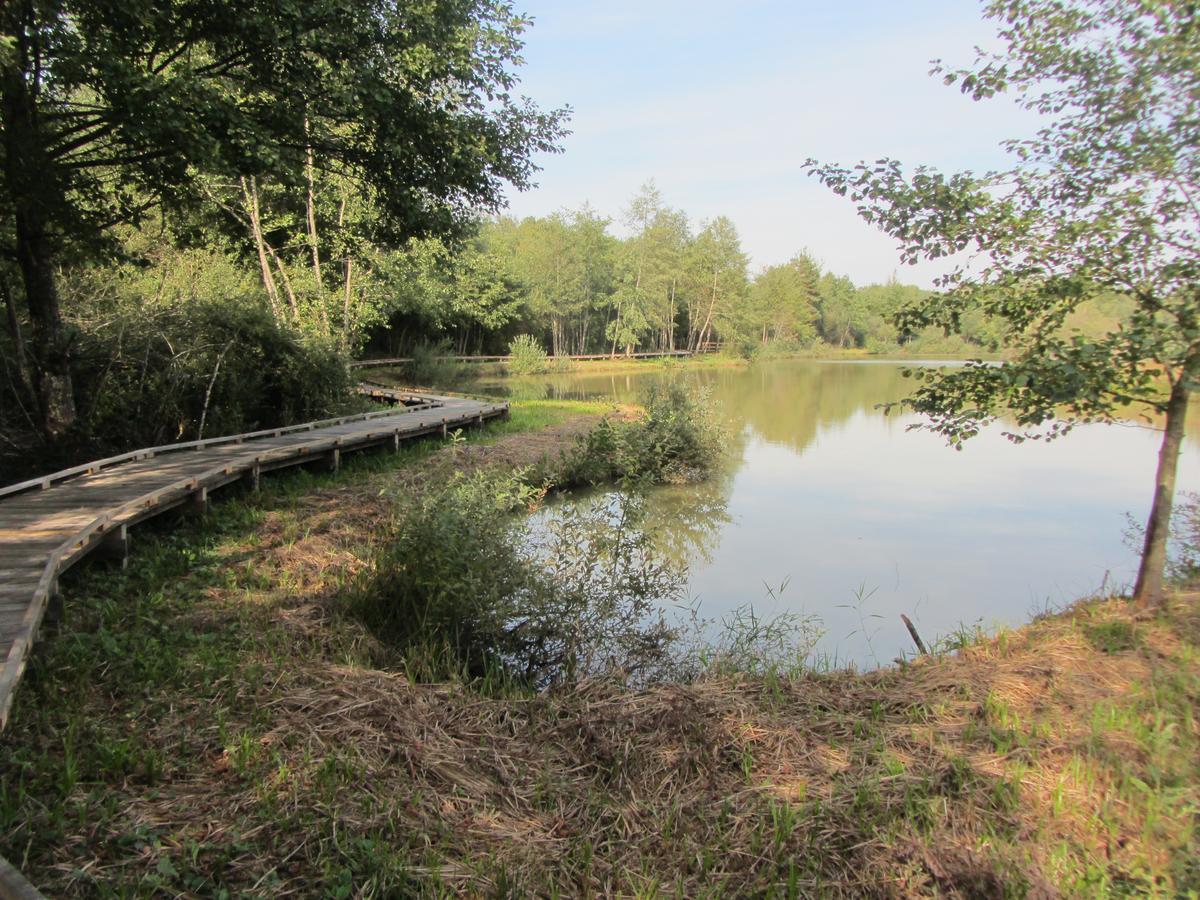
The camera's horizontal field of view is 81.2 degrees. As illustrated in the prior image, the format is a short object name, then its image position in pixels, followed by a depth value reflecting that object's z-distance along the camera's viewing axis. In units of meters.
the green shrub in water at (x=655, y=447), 12.55
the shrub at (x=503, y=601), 5.15
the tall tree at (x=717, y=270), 59.75
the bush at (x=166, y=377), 9.34
